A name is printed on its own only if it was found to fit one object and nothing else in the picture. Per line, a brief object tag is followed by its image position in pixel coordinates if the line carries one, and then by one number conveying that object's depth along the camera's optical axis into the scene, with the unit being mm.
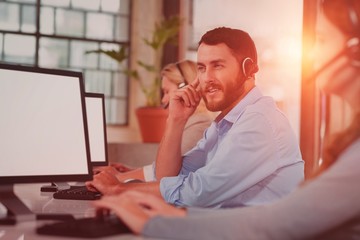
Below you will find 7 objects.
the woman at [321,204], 1881
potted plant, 7464
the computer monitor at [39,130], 2602
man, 2828
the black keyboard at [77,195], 3077
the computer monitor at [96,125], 3661
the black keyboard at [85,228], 2203
